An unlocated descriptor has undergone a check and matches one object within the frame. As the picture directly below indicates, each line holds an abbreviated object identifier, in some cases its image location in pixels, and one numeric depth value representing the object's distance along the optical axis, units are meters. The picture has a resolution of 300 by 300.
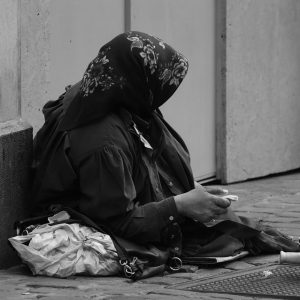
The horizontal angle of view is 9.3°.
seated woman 8.96
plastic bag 8.79
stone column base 9.37
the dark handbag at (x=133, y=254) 8.83
